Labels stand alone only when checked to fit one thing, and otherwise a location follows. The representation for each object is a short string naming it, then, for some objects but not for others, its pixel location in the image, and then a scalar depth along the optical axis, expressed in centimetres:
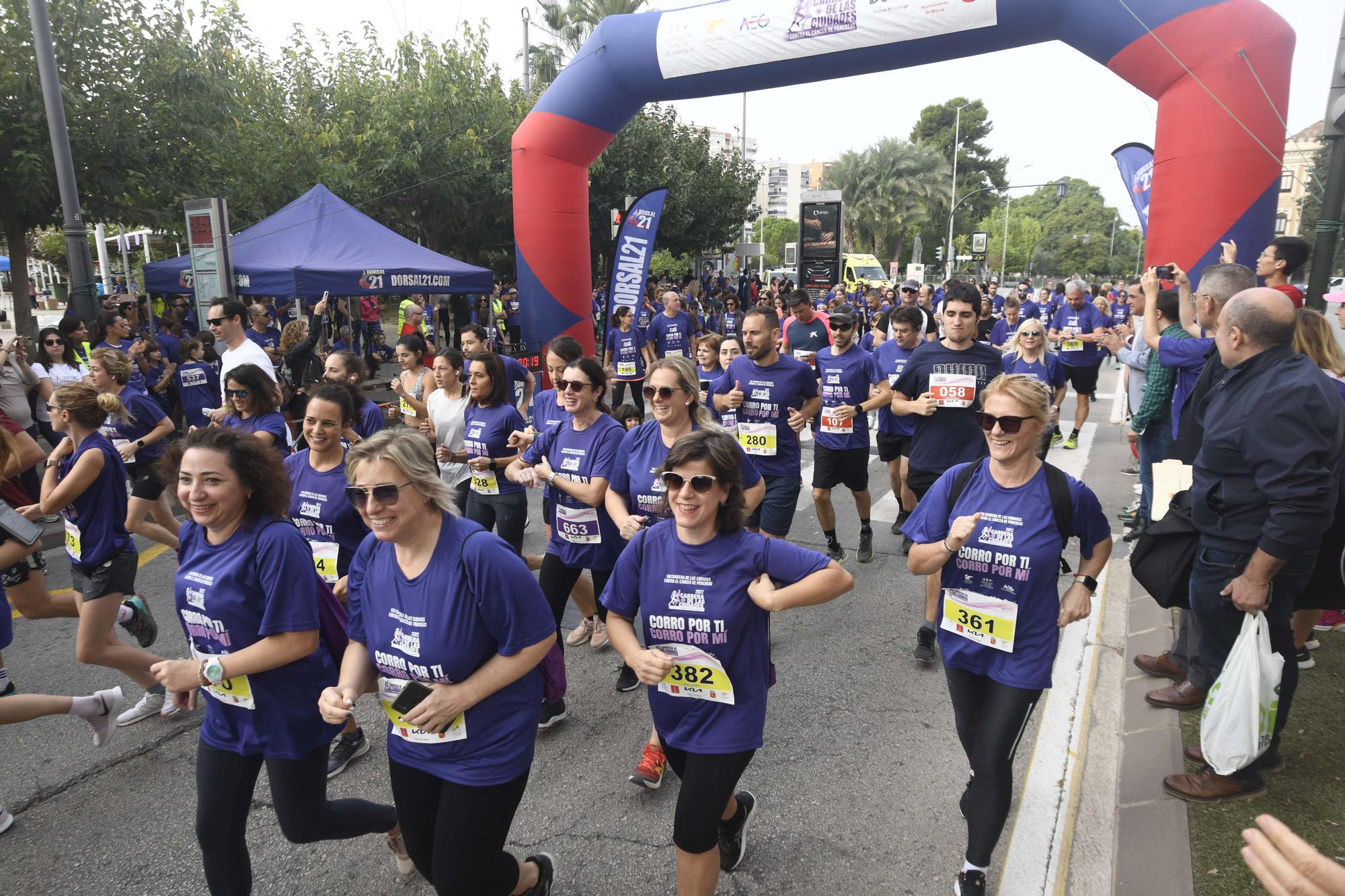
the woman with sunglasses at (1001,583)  274
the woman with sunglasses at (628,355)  1155
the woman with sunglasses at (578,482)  416
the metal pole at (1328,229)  545
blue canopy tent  1090
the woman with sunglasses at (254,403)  457
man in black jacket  289
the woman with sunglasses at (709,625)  247
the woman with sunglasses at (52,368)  789
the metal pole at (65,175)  888
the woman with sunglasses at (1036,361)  778
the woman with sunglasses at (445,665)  232
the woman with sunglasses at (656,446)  388
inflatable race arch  812
